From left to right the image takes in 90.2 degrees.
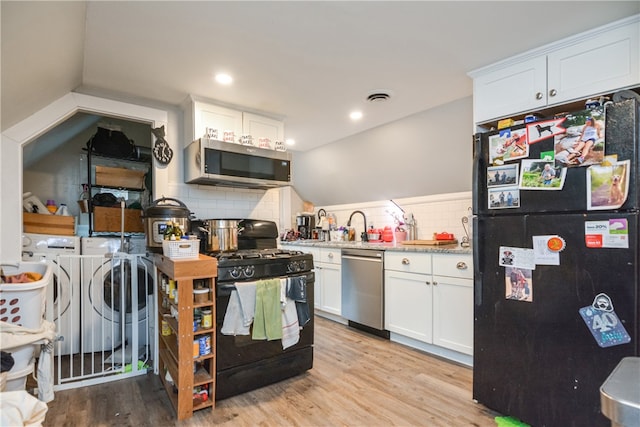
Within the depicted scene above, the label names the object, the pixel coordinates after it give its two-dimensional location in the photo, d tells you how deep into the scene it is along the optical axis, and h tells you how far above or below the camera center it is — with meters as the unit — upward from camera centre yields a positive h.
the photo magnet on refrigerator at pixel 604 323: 1.45 -0.50
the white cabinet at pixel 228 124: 2.74 +0.84
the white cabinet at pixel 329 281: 3.46 -0.74
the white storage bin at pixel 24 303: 1.54 -0.43
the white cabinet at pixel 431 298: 2.45 -0.70
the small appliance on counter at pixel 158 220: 2.37 -0.04
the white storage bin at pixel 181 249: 1.83 -0.19
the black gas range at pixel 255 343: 1.95 -0.84
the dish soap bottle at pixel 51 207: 2.86 +0.08
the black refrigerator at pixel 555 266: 1.45 -0.26
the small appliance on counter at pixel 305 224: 4.46 -0.13
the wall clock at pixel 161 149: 2.82 +0.59
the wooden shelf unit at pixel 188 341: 1.78 -0.72
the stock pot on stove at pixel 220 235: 2.54 -0.16
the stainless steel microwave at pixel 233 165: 2.68 +0.45
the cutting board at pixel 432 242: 3.00 -0.27
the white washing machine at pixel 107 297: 2.67 -0.70
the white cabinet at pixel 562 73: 1.67 +0.84
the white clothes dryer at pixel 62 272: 2.55 -0.47
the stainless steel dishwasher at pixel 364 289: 3.04 -0.74
